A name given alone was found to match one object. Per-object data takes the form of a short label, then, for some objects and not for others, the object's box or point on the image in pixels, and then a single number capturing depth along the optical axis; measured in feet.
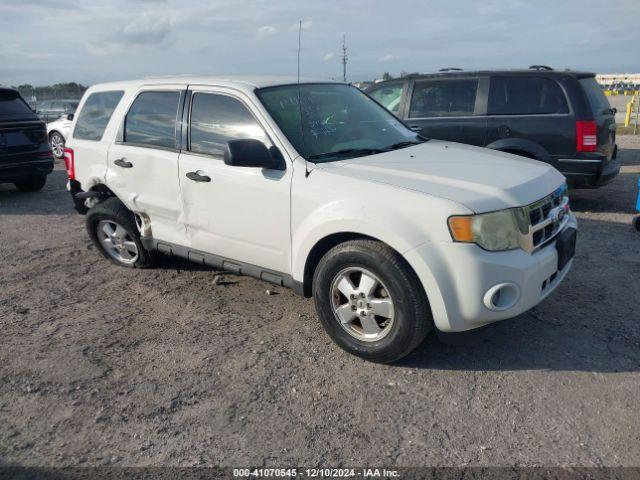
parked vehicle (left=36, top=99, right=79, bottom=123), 52.24
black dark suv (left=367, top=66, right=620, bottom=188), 22.67
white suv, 10.27
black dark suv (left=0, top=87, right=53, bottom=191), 28.60
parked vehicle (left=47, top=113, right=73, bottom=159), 45.50
